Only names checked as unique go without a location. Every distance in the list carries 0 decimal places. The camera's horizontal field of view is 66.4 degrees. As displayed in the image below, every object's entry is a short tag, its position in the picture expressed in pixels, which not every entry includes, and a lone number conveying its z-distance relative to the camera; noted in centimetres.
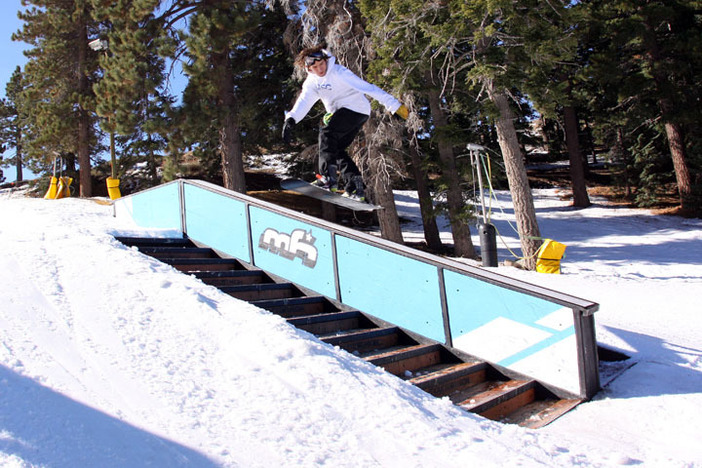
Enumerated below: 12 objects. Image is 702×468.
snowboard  734
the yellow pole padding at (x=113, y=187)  1647
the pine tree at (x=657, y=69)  2042
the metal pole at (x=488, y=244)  997
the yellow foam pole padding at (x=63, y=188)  1912
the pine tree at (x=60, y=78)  2267
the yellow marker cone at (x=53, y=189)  1914
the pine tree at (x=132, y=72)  1667
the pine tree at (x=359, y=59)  1591
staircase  457
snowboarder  650
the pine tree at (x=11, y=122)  4275
